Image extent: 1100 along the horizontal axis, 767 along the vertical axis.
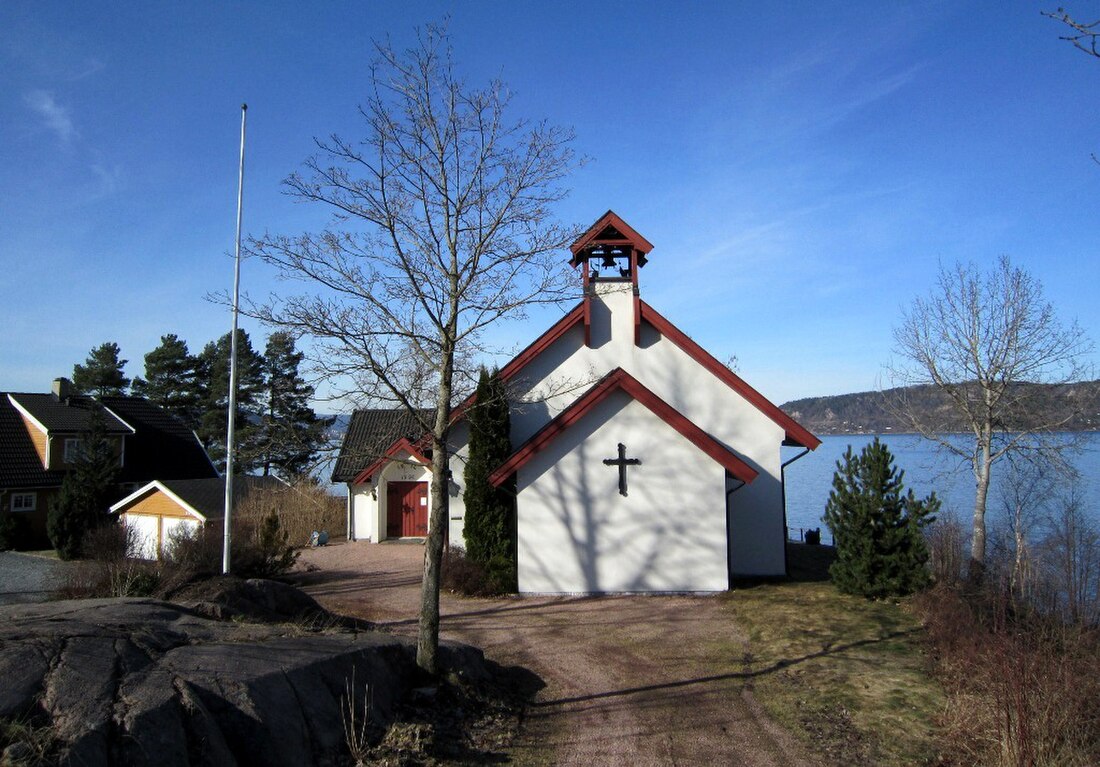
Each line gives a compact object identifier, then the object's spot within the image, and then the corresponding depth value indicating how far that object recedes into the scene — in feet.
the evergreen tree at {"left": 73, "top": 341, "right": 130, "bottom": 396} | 172.04
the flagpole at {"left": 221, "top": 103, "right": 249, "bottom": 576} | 50.65
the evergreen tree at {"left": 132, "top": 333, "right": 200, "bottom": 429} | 173.58
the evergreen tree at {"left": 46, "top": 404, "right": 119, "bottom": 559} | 101.04
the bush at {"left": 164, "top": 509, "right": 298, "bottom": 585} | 57.41
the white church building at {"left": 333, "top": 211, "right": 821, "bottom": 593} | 51.44
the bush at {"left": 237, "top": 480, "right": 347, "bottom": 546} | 96.22
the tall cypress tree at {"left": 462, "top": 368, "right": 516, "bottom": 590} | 53.31
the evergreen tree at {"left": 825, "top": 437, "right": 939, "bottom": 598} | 47.65
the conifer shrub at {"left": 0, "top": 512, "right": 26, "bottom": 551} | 107.24
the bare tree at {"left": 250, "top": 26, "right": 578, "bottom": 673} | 27.94
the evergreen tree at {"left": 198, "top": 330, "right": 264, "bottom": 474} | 153.88
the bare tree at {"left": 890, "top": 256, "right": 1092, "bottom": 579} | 58.34
